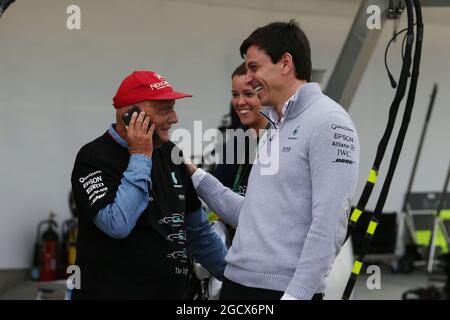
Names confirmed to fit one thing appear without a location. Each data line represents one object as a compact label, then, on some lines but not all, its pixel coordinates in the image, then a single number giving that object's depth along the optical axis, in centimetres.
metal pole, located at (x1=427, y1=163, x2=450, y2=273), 1824
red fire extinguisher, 1653
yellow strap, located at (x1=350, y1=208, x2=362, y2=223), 544
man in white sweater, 443
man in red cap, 515
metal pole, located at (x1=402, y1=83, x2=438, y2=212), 2008
